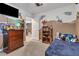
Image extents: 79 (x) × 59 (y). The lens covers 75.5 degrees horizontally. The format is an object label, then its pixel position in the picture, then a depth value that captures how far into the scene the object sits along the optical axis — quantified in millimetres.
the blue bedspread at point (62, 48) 834
